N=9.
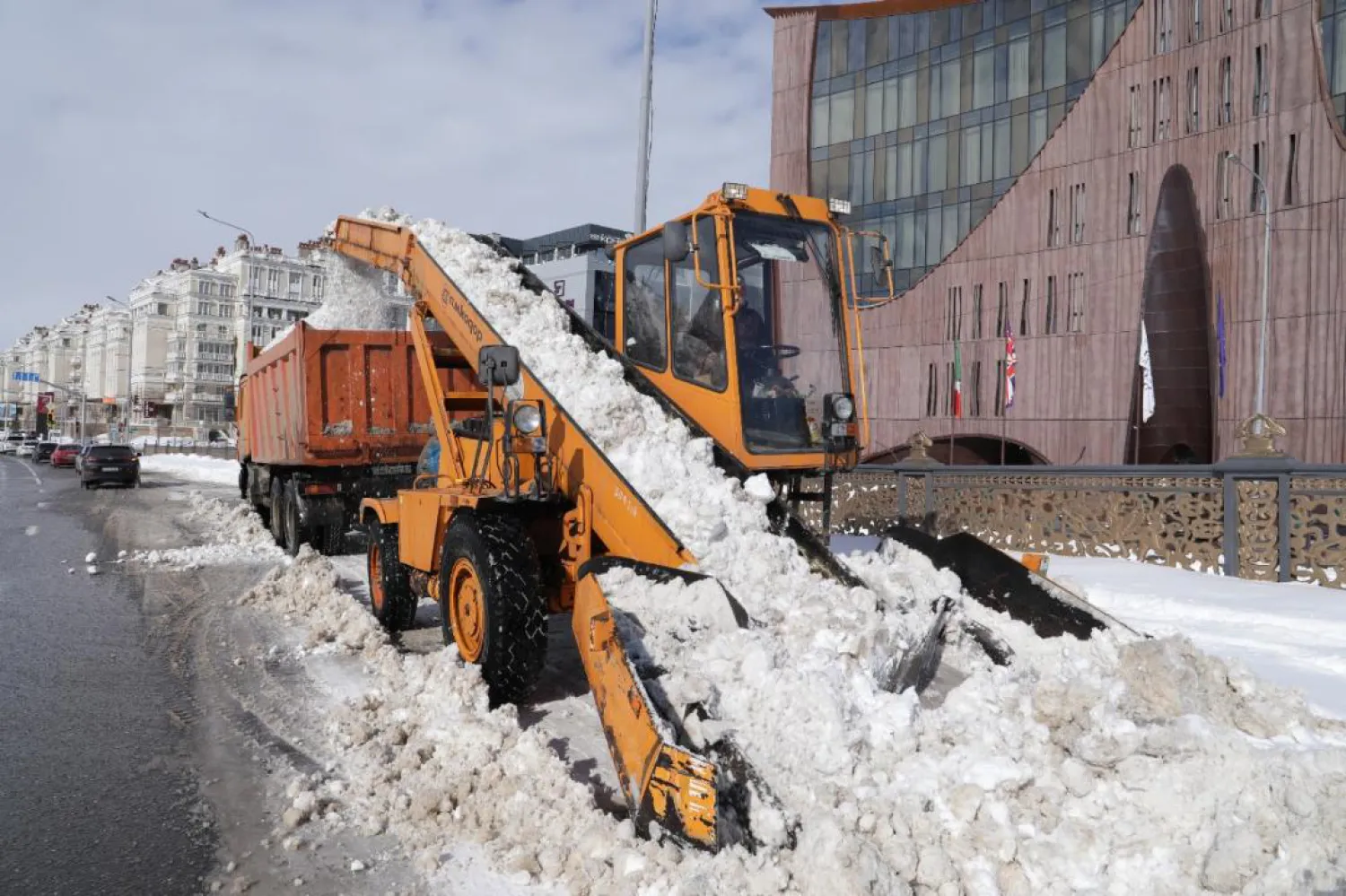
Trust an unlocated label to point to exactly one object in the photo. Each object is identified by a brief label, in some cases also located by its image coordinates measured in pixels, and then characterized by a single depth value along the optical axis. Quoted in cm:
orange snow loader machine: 509
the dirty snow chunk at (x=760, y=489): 509
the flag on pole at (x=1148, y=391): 2745
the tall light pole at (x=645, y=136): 1106
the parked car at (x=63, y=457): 4522
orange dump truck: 1187
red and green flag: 3238
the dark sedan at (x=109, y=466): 2778
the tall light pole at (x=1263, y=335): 2442
